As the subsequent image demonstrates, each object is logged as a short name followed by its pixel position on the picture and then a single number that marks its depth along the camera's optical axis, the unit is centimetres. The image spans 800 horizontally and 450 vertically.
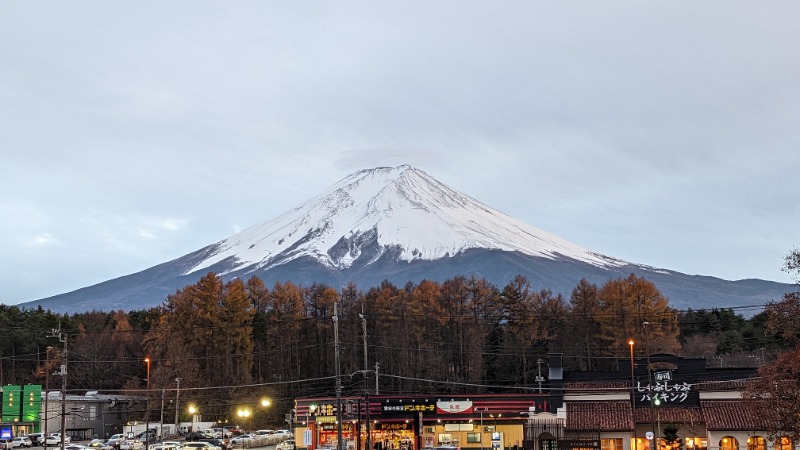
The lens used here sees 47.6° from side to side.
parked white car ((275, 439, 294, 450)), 6841
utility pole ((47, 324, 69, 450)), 5688
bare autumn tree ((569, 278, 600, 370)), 9969
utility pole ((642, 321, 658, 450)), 5328
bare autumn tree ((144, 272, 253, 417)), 9656
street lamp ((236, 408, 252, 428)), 8628
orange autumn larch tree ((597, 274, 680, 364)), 9694
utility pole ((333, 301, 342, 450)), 4794
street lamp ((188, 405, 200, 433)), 8871
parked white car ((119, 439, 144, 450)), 7550
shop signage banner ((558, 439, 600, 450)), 5841
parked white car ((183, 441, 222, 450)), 6669
